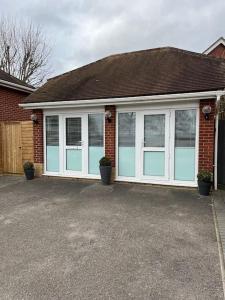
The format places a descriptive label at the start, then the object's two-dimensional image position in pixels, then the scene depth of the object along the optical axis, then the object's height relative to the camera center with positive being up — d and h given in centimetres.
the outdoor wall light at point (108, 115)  743 +79
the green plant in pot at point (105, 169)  735 -85
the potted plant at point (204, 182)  609 -103
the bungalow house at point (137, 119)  666 +67
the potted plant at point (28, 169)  841 -98
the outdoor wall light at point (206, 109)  628 +83
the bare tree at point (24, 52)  1683 +658
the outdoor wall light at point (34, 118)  850 +80
